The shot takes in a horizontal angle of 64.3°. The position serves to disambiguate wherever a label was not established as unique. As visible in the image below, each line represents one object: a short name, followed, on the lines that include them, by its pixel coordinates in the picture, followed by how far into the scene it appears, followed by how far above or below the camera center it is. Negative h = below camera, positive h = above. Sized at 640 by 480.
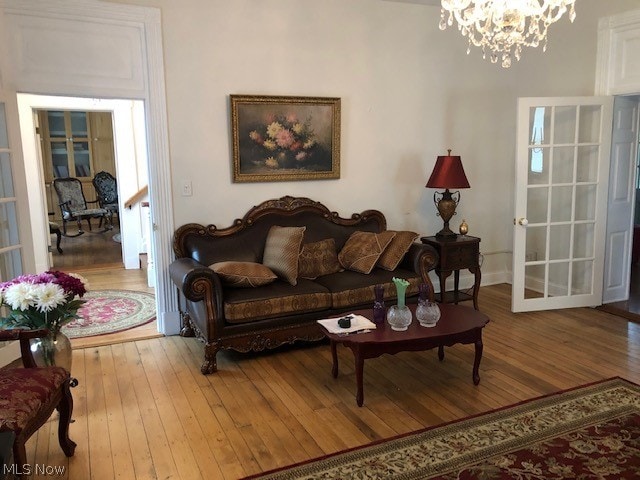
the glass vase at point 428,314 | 3.09 -0.90
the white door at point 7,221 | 3.52 -0.35
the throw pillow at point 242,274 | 3.62 -0.76
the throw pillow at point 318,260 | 4.13 -0.77
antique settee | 3.48 -0.79
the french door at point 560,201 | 4.42 -0.35
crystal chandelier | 2.78 +0.81
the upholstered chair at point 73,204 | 8.79 -0.59
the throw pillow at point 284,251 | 3.88 -0.66
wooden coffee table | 2.89 -1.00
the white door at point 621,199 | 4.59 -0.36
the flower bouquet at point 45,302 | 2.50 -0.65
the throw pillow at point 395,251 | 4.18 -0.71
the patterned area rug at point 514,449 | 2.32 -1.39
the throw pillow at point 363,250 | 4.14 -0.70
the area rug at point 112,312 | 4.32 -1.33
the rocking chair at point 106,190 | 9.73 -0.39
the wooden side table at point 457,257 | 4.45 -0.82
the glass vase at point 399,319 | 3.03 -0.91
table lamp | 4.43 -0.15
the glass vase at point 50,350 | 2.65 -0.94
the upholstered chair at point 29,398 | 1.92 -0.92
